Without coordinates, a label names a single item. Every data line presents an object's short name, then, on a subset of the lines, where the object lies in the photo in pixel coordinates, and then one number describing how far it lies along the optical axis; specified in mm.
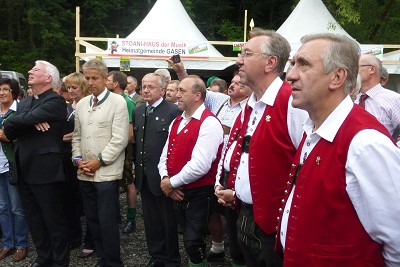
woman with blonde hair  5309
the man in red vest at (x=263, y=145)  2707
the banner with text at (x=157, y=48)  12297
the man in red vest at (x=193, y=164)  4066
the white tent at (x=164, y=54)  12328
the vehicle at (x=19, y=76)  12617
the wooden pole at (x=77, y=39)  11477
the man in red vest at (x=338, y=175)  1824
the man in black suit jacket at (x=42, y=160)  4398
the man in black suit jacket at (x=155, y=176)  4578
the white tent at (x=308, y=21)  14750
